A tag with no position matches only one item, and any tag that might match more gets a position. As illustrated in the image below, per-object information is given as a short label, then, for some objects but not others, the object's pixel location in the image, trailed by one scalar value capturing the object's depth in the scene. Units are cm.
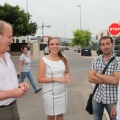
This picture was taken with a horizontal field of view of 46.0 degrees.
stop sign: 443
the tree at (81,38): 3383
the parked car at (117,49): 1598
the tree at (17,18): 1825
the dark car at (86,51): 2149
